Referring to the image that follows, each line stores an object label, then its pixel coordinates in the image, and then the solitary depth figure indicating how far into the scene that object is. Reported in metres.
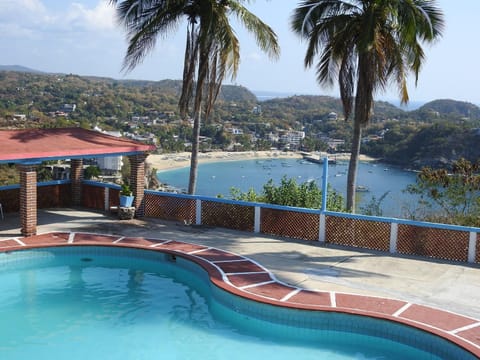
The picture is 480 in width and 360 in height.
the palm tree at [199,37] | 15.60
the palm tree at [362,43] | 13.93
